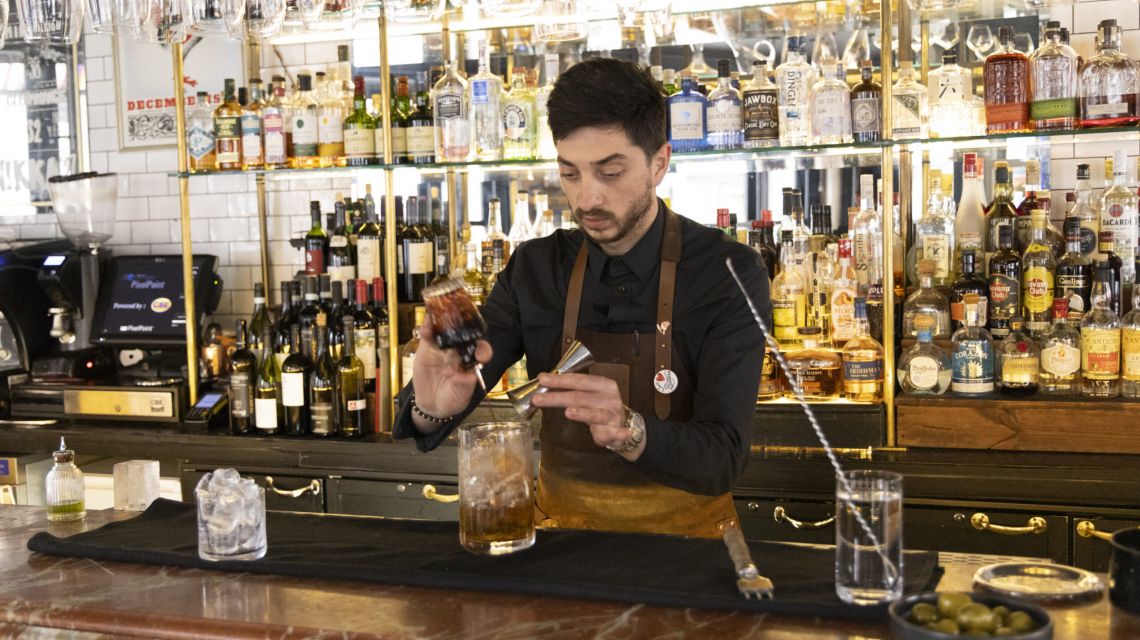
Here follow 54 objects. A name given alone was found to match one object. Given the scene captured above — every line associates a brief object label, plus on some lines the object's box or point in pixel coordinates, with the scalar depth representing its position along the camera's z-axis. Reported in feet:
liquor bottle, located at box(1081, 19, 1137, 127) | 10.35
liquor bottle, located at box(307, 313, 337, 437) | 12.32
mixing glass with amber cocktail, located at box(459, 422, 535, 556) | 6.15
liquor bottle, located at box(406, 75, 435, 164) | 12.39
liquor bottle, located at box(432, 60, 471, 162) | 12.18
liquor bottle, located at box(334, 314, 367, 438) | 12.31
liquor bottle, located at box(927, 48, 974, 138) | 11.02
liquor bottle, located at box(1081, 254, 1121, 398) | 10.38
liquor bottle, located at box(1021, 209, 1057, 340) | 10.66
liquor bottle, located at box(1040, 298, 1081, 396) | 10.52
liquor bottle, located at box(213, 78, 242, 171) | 13.07
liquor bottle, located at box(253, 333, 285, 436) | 12.55
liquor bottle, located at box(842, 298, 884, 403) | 10.85
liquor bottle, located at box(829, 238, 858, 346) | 11.18
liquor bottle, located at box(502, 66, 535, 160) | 12.21
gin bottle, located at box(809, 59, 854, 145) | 11.05
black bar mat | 5.63
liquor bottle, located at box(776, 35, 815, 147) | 11.26
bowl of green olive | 4.52
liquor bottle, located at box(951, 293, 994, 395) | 10.61
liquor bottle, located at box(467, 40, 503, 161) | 12.22
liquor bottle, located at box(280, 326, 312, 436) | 12.33
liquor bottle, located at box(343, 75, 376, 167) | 12.59
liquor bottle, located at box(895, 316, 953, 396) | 10.81
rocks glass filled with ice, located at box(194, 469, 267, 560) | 6.31
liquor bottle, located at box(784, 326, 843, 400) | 11.12
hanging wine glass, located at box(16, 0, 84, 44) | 7.62
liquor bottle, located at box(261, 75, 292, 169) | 12.86
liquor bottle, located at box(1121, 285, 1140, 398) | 10.32
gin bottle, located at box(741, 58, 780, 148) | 11.37
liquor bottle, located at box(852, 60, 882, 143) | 11.00
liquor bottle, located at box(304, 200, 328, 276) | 12.87
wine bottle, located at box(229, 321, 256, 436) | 12.66
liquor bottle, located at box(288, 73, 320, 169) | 12.82
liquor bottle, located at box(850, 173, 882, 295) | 11.46
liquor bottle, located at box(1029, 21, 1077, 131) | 10.47
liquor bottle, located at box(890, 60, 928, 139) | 10.91
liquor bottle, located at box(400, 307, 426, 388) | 12.11
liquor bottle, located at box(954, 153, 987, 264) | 11.28
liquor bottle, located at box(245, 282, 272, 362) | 12.99
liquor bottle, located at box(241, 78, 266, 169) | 12.94
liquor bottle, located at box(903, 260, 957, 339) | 11.02
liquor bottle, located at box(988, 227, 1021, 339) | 10.74
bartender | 7.33
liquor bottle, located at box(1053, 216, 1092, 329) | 10.57
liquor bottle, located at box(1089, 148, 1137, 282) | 10.69
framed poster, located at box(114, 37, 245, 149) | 14.85
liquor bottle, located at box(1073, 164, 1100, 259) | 10.87
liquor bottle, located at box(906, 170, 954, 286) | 11.24
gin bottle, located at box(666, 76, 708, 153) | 11.56
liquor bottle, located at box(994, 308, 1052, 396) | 10.57
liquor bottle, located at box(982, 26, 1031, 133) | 10.64
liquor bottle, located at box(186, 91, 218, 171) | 13.37
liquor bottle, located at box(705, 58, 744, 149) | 11.51
